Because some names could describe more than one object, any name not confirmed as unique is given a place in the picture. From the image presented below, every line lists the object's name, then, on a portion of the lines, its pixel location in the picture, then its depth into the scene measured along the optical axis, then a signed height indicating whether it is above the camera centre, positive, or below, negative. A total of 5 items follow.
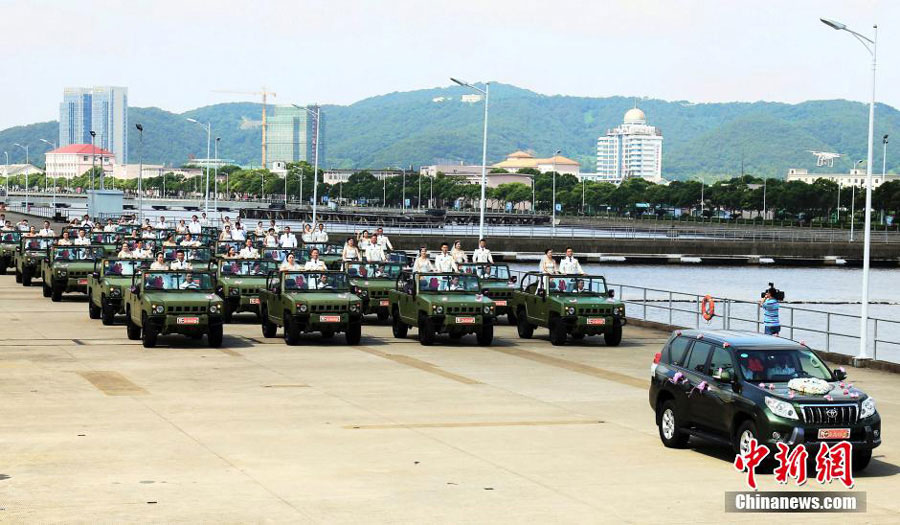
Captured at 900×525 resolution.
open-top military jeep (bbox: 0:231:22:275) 53.88 -2.10
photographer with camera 29.38 -2.16
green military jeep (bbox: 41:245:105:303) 41.00 -2.23
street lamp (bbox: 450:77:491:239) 52.07 +4.58
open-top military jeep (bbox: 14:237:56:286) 47.84 -2.16
